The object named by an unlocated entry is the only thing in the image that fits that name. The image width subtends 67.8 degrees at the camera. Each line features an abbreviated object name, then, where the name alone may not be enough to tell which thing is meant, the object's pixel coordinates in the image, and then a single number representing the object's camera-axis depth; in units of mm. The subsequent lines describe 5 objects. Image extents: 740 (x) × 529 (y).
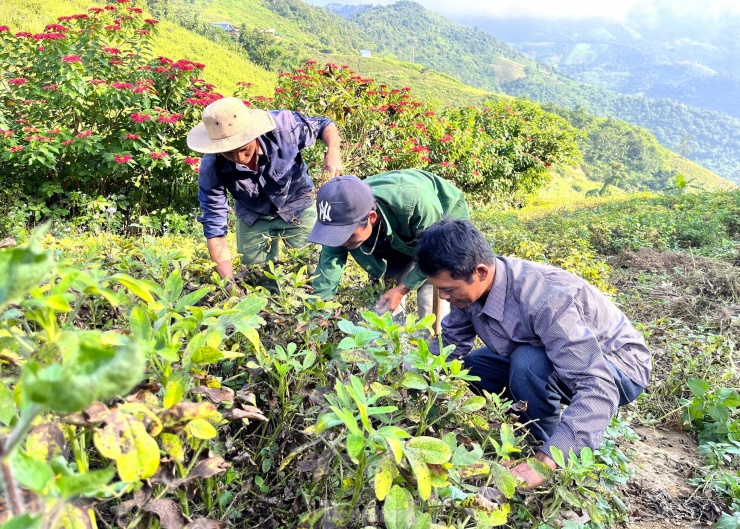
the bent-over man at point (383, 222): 2406
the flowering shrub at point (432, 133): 7523
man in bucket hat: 2824
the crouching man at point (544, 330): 1818
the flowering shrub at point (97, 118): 5566
